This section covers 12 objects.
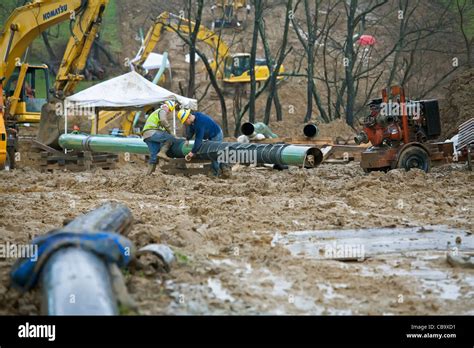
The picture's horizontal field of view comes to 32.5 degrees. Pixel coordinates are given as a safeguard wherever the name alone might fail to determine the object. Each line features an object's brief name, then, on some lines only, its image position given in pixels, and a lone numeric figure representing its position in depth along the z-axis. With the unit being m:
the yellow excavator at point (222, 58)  32.66
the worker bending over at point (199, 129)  16.64
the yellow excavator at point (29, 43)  23.62
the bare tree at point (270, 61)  28.75
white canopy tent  23.56
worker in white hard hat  17.45
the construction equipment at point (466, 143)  16.84
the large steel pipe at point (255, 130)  23.22
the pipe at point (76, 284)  5.54
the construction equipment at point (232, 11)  39.44
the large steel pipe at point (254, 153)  16.25
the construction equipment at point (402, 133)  16.20
